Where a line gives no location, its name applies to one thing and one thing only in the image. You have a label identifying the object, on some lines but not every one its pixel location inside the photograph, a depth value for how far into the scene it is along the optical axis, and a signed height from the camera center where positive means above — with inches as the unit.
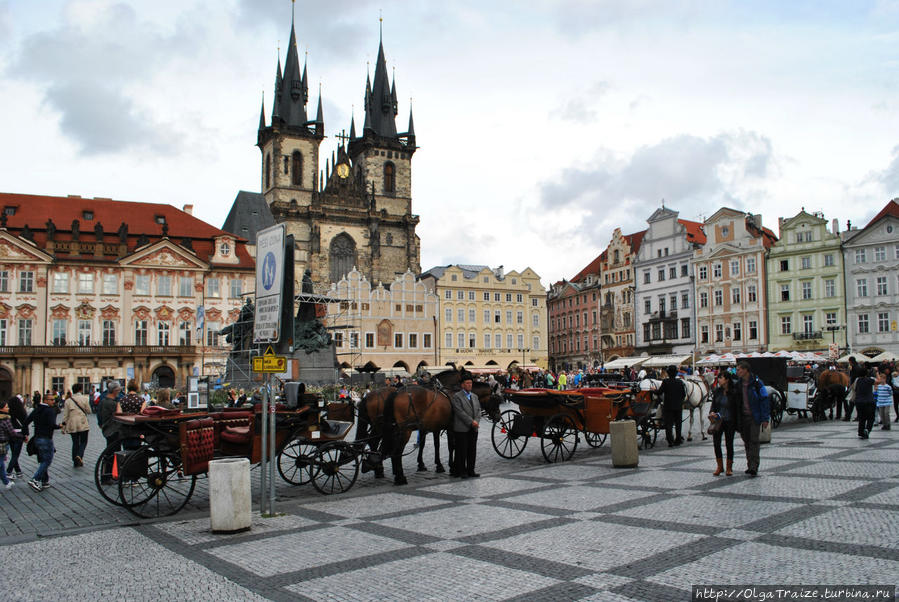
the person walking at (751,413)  421.1 -34.6
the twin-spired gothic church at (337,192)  3011.8 +674.5
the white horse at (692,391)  656.4 -34.8
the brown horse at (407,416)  441.7 -36.9
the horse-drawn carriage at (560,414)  518.0 -42.9
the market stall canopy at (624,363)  1714.3 -25.4
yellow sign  350.6 -3.8
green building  2078.0 +178.8
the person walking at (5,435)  447.5 -46.0
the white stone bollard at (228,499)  310.7 -58.6
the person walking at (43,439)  452.1 -48.8
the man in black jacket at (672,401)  577.3 -37.8
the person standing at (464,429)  460.1 -46.2
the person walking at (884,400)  677.3 -44.7
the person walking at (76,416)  537.3 -42.0
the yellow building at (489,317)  2888.8 +140.4
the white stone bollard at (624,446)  477.1 -58.6
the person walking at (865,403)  603.5 -42.4
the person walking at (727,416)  429.7 -36.9
